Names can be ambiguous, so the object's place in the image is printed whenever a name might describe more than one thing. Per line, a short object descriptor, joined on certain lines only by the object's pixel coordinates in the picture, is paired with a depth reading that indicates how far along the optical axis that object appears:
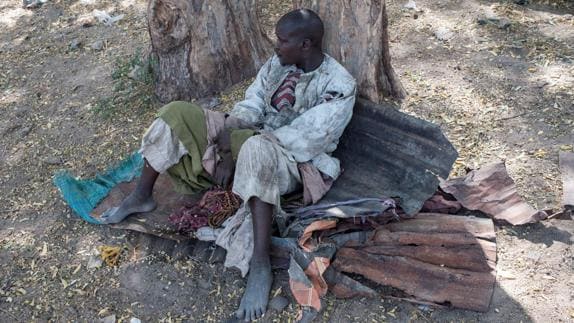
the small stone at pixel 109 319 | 2.86
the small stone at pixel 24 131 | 4.45
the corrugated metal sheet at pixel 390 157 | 3.02
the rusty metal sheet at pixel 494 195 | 3.04
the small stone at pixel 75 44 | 5.53
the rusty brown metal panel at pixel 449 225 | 2.91
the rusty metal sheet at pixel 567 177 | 3.10
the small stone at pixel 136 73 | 4.62
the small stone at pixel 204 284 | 2.98
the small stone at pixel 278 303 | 2.79
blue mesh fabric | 3.51
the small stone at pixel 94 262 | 3.17
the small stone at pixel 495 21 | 4.86
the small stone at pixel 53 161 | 4.09
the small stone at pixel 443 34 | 4.84
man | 2.81
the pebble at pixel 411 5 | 5.38
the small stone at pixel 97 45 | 5.44
